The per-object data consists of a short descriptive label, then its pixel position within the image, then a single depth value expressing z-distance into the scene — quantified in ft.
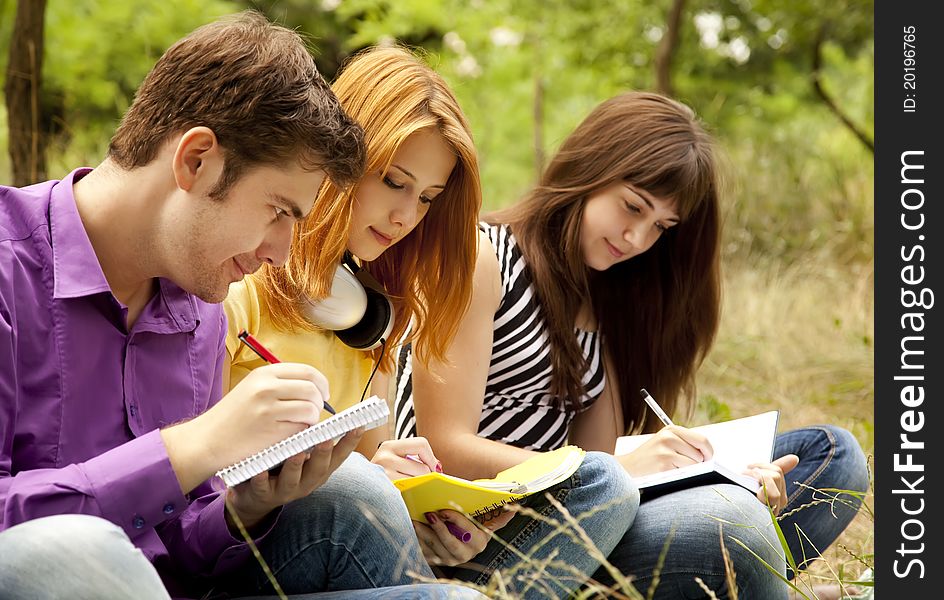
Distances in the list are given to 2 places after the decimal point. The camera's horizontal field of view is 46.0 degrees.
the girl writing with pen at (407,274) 7.26
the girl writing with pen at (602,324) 8.94
